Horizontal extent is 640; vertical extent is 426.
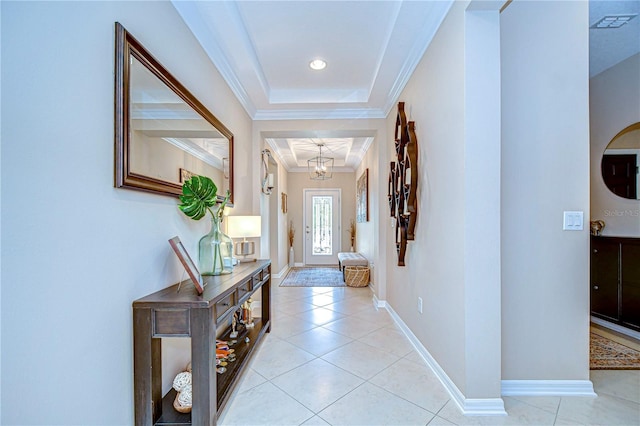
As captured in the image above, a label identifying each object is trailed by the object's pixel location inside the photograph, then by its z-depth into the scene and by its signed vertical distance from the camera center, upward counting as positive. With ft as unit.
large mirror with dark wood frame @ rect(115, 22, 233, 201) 4.25 +1.63
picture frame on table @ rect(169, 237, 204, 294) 4.91 -0.87
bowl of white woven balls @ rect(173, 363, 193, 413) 5.04 -3.13
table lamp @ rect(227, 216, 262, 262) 9.09 -0.47
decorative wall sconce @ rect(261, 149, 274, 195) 13.58 +1.83
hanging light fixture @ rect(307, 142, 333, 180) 19.54 +3.95
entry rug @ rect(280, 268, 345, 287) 17.65 -4.23
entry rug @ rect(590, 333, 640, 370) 7.16 -3.72
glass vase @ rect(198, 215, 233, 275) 6.77 -0.88
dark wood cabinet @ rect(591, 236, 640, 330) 9.04 -2.15
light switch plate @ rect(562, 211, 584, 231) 6.15 -0.12
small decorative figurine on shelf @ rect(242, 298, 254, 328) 9.24 -3.22
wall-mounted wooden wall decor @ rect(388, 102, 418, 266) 8.07 +0.97
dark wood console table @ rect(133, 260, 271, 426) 4.50 -2.06
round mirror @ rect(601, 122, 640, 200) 9.55 +1.72
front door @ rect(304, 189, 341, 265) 25.31 -1.01
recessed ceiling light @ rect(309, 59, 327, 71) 9.41 +4.92
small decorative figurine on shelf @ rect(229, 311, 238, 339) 8.38 -3.35
